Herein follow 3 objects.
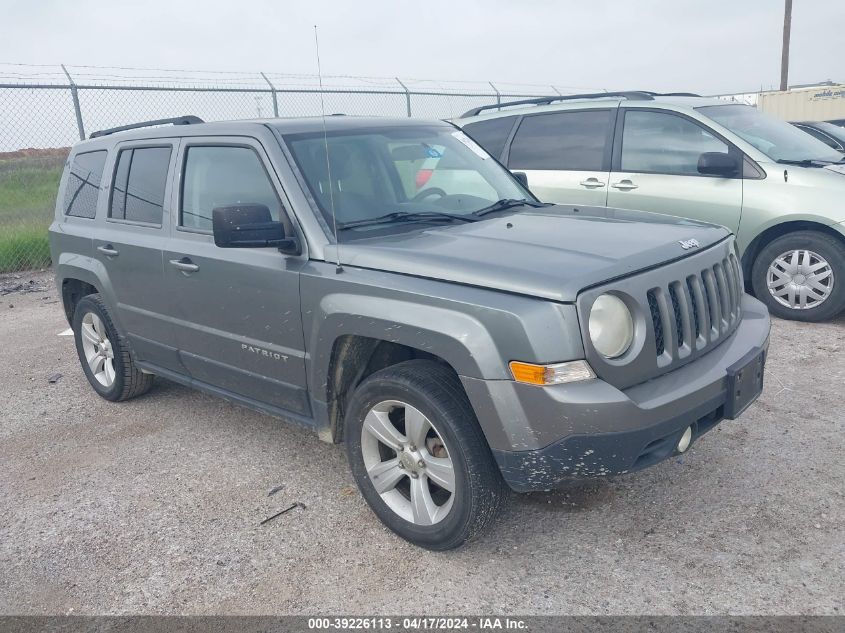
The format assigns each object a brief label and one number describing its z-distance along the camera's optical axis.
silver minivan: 5.94
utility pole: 25.17
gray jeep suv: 2.65
